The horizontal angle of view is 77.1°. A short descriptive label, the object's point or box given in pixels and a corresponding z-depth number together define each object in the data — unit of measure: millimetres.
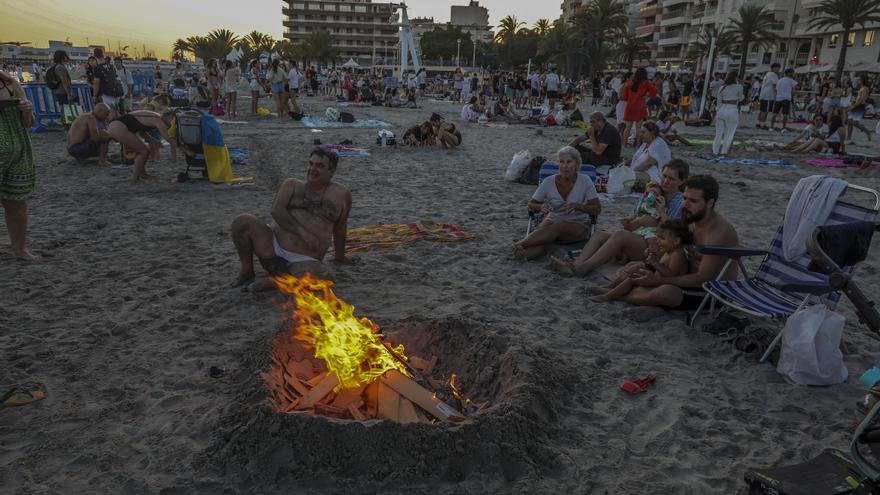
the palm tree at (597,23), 42000
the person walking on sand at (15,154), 5059
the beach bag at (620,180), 8867
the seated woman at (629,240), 5426
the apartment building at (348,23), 113688
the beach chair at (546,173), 6430
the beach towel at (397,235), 6273
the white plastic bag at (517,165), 9922
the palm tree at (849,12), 31078
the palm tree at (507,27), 81875
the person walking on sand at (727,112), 12375
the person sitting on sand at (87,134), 9859
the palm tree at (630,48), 49525
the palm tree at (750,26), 35844
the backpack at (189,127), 8812
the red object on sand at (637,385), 3641
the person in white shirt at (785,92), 17797
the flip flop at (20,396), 3246
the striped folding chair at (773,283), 4027
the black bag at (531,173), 9875
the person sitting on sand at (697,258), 4496
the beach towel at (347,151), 12391
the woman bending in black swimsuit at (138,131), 9000
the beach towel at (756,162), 12085
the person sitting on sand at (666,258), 4699
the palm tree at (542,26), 84325
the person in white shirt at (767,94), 18375
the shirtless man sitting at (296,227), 4844
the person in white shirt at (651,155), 8547
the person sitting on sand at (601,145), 9742
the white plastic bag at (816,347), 3631
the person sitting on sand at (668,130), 14221
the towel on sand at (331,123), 17647
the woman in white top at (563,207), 5977
